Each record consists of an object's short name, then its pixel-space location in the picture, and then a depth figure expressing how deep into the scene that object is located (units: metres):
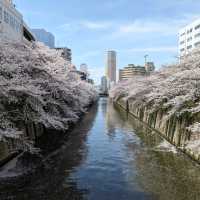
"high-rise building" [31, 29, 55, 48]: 104.94
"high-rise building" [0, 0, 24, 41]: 25.65
